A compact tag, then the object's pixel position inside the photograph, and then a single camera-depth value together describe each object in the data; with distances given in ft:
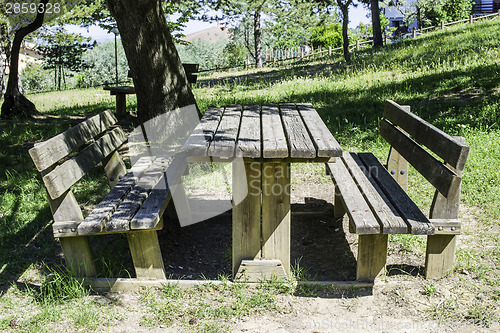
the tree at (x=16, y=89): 26.30
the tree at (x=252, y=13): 71.51
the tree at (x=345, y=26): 47.24
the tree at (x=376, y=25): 71.36
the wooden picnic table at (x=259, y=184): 9.60
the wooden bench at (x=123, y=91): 25.49
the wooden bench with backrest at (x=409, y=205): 9.48
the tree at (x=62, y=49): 71.36
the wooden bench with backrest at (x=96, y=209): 9.70
